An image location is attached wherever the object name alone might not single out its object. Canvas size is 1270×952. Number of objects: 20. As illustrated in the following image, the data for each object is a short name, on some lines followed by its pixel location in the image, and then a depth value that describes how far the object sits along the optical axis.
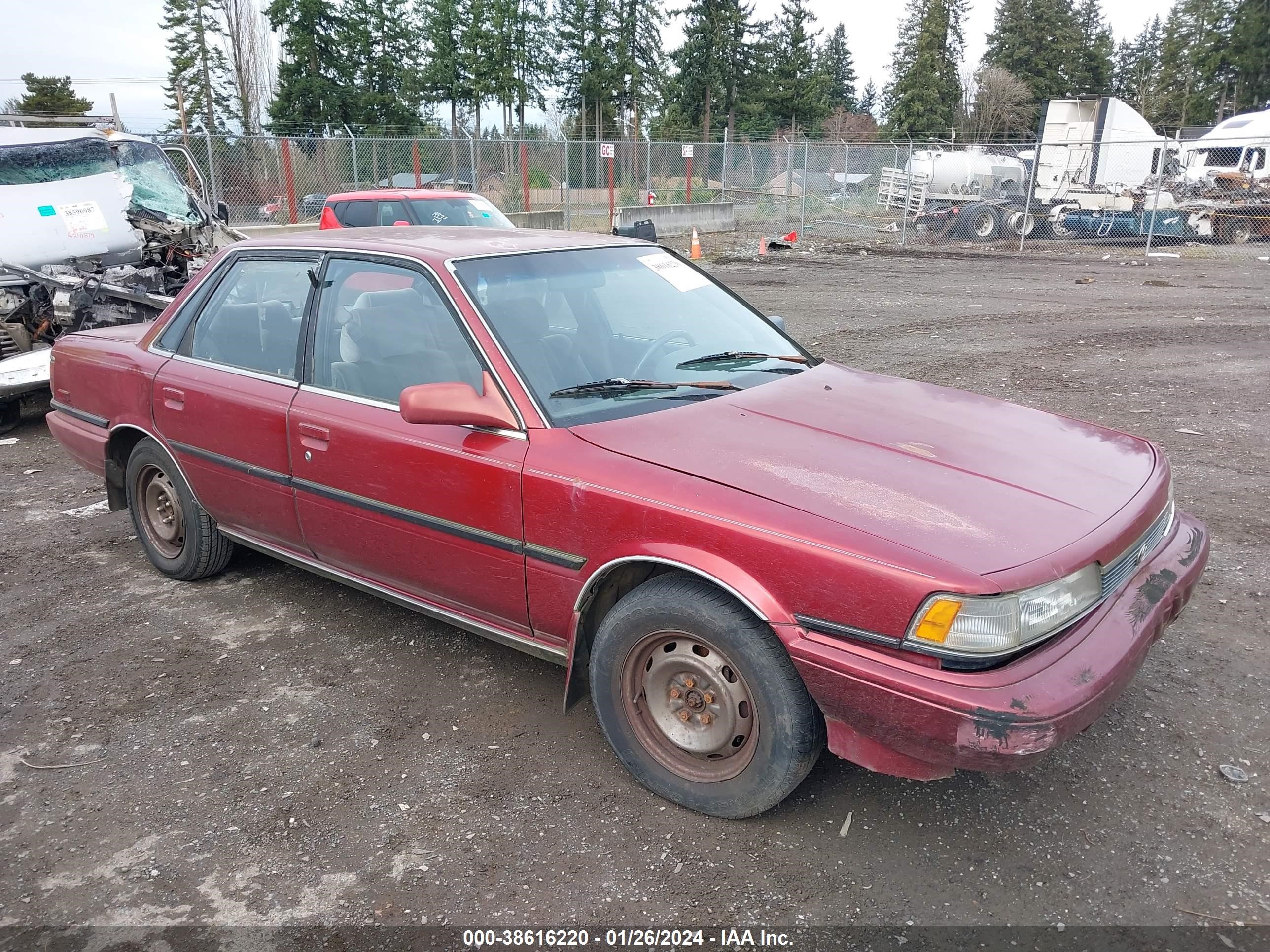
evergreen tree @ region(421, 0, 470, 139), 50.19
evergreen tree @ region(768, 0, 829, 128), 61.25
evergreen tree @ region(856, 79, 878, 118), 103.62
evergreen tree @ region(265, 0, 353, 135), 45.47
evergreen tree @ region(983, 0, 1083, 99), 68.12
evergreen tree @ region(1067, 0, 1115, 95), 68.94
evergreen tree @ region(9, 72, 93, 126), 46.87
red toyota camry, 2.34
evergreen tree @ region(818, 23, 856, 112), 88.75
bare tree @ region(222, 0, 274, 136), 43.03
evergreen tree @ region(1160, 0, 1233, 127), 67.38
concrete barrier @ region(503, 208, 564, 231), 22.52
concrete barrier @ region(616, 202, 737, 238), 23.38
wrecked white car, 7.62
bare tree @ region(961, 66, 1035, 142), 54.91
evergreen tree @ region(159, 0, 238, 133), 48.88
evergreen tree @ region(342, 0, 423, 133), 47.50
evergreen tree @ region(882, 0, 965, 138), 64.25
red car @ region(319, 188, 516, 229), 10.65
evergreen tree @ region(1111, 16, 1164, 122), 68.88
